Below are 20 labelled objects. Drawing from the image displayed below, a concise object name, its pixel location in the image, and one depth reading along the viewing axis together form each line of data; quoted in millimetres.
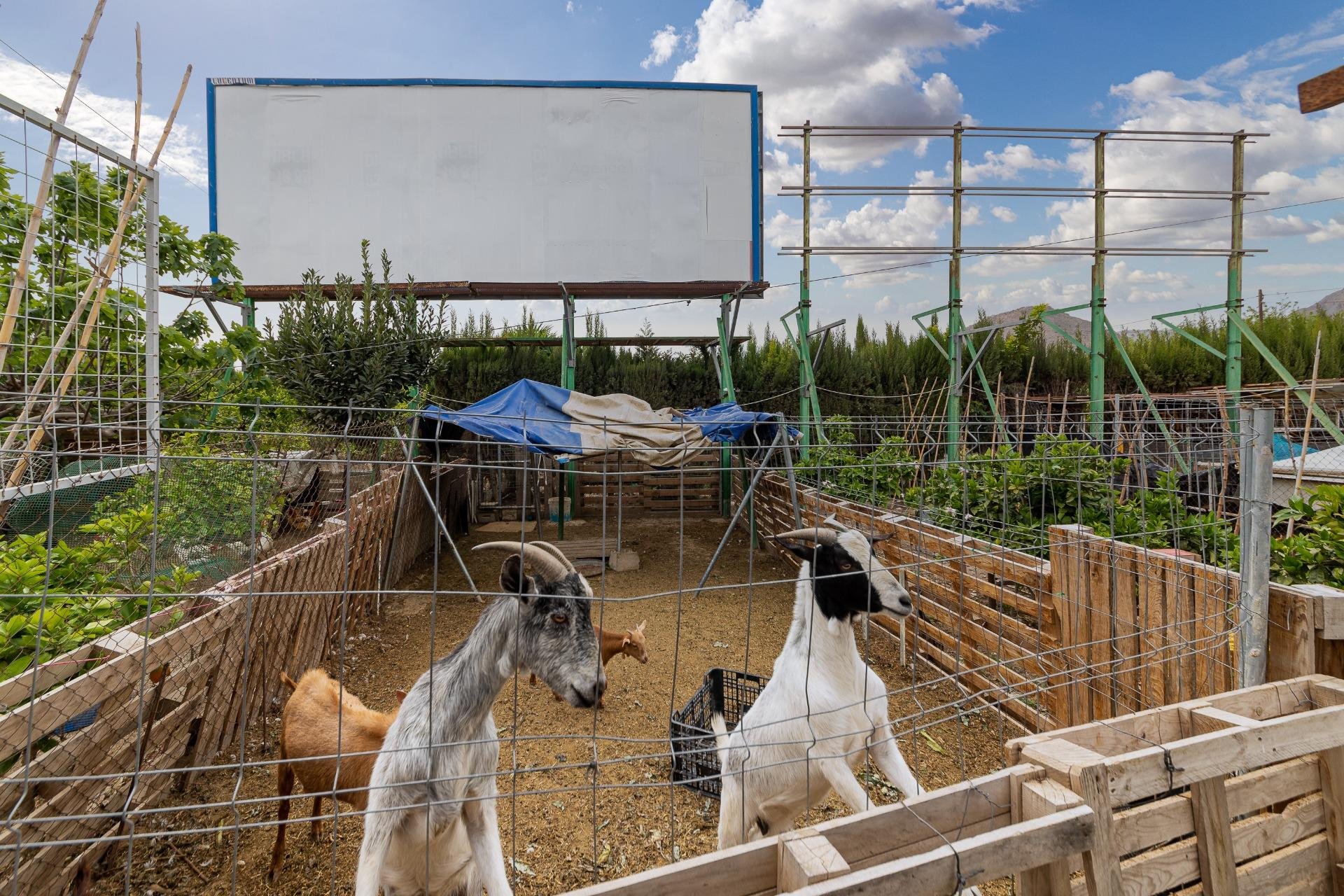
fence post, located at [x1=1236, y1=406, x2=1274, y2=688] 2861
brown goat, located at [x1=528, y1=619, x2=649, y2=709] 5984
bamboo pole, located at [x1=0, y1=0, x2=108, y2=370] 3328
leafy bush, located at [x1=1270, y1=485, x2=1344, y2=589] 3479
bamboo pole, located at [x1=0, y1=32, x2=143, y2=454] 3284
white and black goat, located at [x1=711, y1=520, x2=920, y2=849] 3023
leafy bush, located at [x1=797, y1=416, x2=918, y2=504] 8398
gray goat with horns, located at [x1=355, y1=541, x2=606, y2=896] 2443
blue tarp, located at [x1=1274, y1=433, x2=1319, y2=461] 12275
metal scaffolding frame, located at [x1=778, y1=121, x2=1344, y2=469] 12922
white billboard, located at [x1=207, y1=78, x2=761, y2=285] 12914
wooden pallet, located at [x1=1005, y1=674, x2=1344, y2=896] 1779
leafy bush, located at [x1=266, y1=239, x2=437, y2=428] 10117
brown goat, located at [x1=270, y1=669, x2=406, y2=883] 3084
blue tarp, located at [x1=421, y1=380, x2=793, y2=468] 8758
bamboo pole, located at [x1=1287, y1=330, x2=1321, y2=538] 5829
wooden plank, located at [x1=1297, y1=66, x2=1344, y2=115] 2307
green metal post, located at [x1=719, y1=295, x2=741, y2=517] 12555
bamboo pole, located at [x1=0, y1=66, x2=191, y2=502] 3322
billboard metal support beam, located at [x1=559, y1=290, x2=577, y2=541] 12625
